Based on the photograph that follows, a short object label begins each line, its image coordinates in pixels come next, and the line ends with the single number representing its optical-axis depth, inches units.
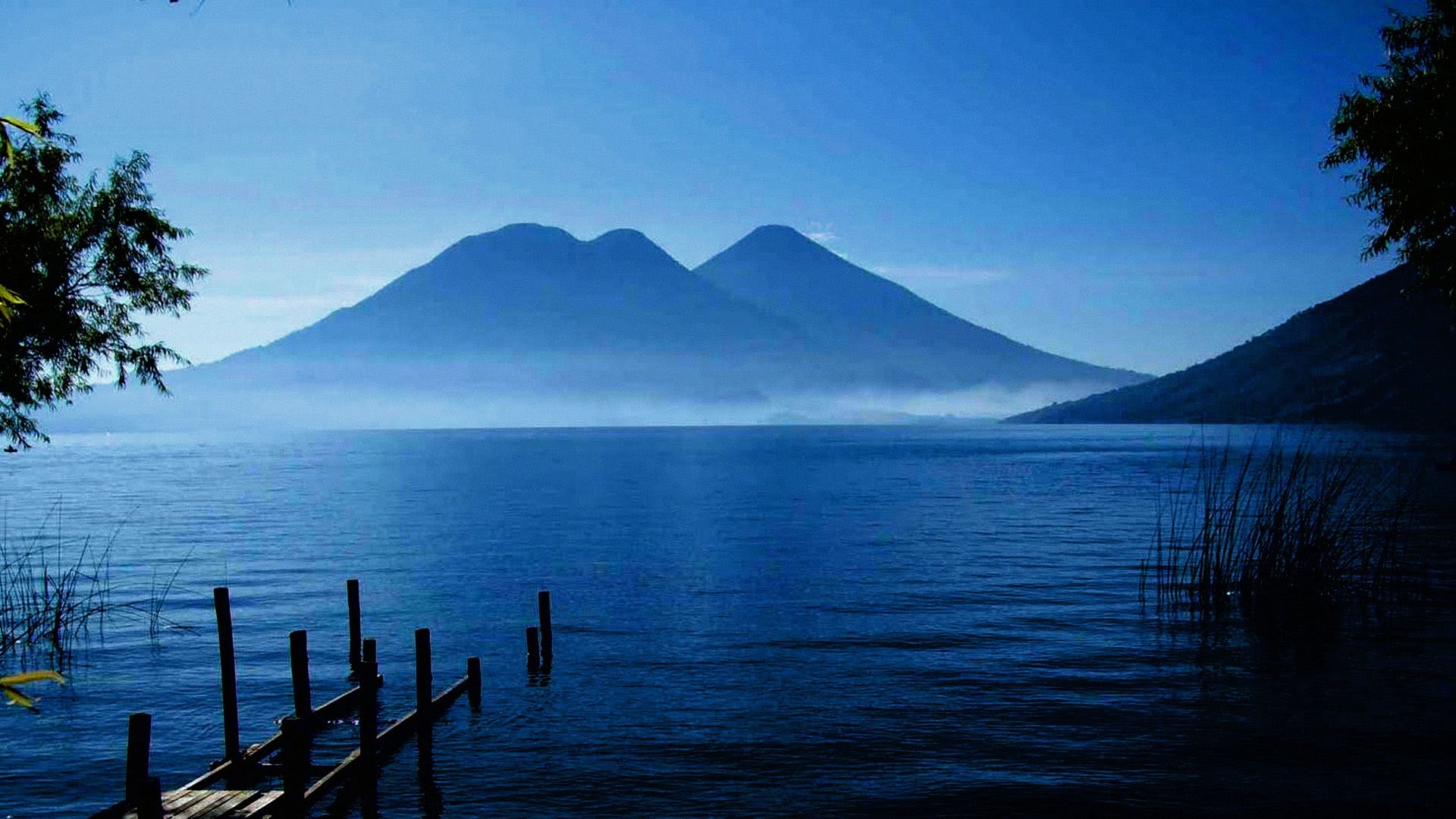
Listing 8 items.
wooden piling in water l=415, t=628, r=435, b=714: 707.4
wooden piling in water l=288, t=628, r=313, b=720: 618.8
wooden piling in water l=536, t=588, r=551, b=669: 946.1
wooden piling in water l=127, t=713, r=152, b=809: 461.7
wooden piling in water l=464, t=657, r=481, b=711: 819.4
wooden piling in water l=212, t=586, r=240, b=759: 663.1
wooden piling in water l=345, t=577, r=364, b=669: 960.3
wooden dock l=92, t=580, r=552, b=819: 494.6
